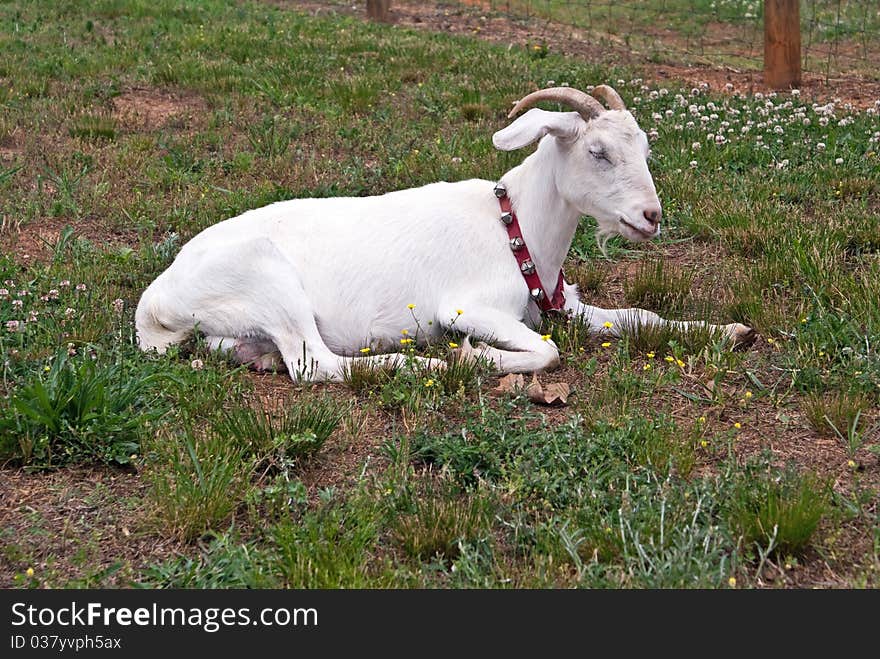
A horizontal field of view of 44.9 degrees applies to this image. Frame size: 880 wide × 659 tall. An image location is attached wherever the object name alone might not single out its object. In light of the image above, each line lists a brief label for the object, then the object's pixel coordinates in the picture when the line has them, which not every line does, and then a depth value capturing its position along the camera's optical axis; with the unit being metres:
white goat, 5.09
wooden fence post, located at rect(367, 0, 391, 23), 14.79
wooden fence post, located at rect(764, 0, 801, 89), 10.06
